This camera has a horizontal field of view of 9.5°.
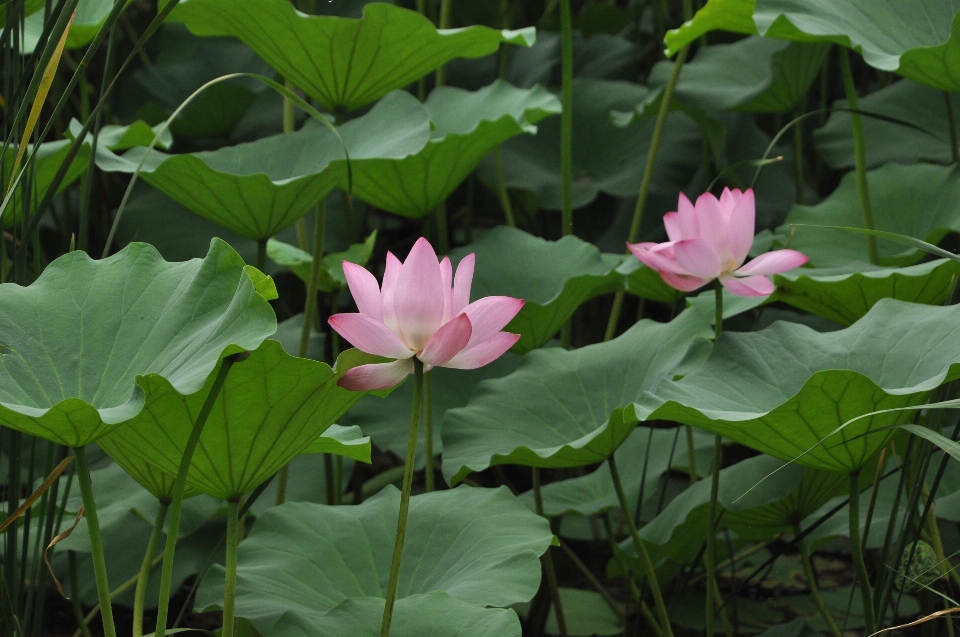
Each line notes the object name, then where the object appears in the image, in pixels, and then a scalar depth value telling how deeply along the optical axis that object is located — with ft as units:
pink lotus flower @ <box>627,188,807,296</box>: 22.07
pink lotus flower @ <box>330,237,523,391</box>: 20.59
